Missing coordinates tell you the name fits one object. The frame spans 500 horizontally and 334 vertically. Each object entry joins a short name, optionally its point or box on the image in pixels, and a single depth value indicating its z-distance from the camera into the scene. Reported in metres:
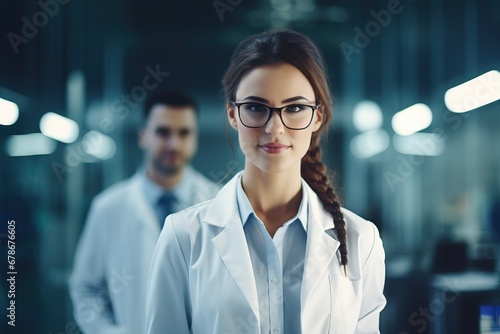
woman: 1.36
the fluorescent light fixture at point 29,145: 2.90
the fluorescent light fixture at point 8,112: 2.88
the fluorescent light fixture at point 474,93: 3.12
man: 2.54
